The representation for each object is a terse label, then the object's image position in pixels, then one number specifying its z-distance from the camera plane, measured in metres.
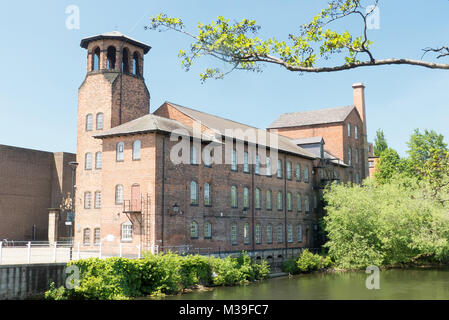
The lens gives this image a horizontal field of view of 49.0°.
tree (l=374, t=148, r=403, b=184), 53.66
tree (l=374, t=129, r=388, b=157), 63.62
